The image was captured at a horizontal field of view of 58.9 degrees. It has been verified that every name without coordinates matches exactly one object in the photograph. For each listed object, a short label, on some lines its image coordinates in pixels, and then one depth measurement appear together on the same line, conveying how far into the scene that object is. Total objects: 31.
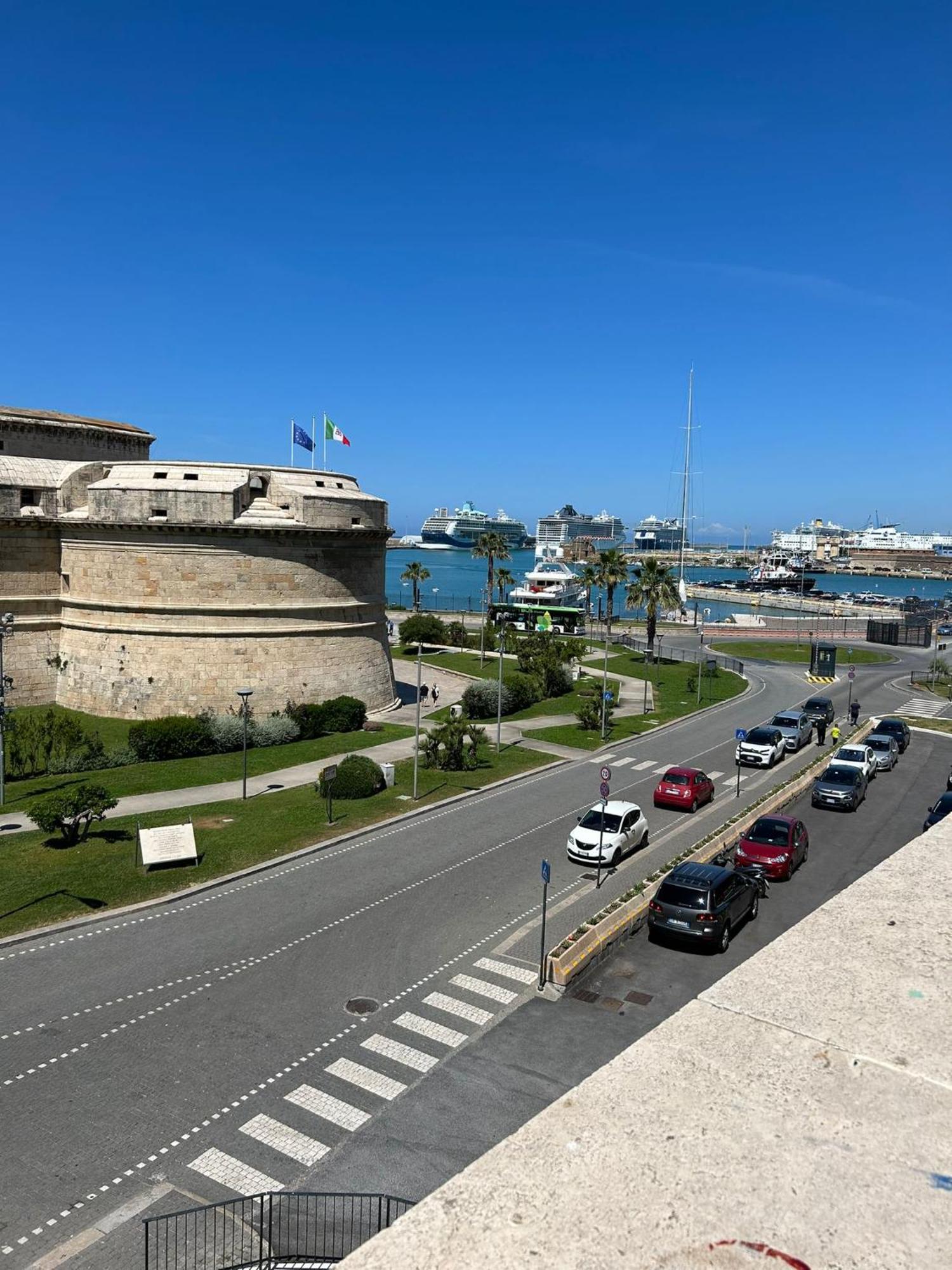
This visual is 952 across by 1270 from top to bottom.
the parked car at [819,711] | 39.88
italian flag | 45.22
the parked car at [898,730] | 36.78
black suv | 16.70
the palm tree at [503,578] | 79.88
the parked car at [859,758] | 30.52
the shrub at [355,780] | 27.47
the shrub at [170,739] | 33.53
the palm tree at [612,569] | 62.25
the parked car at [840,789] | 26.98
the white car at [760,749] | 33.25
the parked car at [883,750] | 33.00
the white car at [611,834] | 21.64
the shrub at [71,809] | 22.19
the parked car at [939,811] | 23.56
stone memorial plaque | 20.73
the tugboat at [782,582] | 192.00
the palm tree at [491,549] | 86.88
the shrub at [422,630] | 62.84
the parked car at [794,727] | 36.34
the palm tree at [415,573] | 79.44
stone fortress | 37.75
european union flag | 45.50
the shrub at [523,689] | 44.12
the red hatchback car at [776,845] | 20.77
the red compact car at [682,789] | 27.05
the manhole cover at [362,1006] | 14.53
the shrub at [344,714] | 38.31
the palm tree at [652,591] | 60.16
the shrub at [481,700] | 42.47
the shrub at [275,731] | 35.69
